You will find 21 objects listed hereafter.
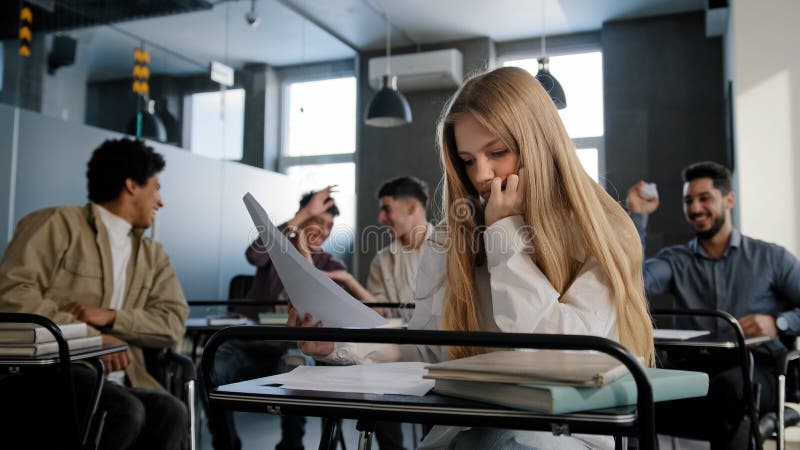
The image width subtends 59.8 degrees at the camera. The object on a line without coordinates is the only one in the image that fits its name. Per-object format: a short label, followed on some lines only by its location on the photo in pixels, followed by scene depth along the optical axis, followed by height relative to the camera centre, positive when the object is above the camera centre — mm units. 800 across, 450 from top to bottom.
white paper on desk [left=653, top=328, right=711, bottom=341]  2273 -255
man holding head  2699 -404
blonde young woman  1179 +27
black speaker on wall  3896 +1130
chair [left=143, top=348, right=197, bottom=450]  2637 -452
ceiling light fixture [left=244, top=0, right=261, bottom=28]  5508 +1877
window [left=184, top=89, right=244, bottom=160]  4871 +947
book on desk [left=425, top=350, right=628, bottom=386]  746 -124
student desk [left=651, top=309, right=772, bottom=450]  1982 -257
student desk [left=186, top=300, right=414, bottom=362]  2531 -297
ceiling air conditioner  6070 +1640
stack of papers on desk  893 -173
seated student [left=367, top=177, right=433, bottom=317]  3830 +76
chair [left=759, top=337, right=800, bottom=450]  2389 -561
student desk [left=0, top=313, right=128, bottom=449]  1586 -260
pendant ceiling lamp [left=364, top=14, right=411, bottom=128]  5414 +1160
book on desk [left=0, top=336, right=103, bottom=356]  1630 -232
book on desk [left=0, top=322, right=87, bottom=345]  1649 -198
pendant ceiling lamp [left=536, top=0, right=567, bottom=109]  4300 +1348
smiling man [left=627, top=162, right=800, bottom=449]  3049 -53
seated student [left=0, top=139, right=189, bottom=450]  2050 -138
